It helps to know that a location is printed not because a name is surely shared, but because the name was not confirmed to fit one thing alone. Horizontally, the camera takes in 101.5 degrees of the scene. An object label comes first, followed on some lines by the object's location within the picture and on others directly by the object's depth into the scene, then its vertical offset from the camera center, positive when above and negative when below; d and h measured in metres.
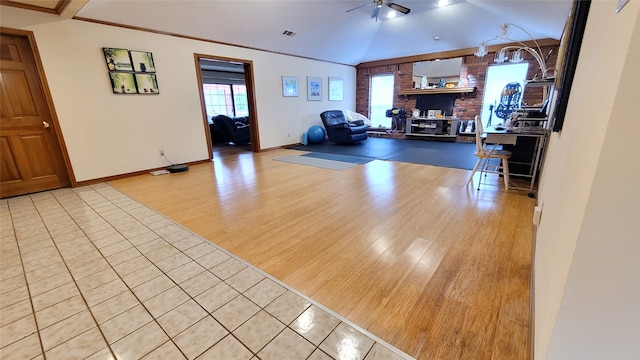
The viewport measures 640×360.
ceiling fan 4.47 +1.78
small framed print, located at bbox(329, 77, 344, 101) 8.13 +0.69
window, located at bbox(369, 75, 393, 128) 8.59 +0.36
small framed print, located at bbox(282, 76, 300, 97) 6.76 +0.69
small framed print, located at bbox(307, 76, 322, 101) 7.43 +0.66
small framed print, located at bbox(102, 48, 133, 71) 4.01 +0.88
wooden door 3.45 -0.12
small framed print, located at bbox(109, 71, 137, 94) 4.12 +0.54
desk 3.09 -0.38
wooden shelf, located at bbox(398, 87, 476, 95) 6.98 +0.50
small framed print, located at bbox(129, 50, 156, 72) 4.27 +0.89
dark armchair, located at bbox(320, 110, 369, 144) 7.02 -0.46
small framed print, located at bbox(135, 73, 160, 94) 4.37 +0.54
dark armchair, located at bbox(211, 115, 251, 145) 7.45 -0.42
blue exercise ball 7.44 -0.62
